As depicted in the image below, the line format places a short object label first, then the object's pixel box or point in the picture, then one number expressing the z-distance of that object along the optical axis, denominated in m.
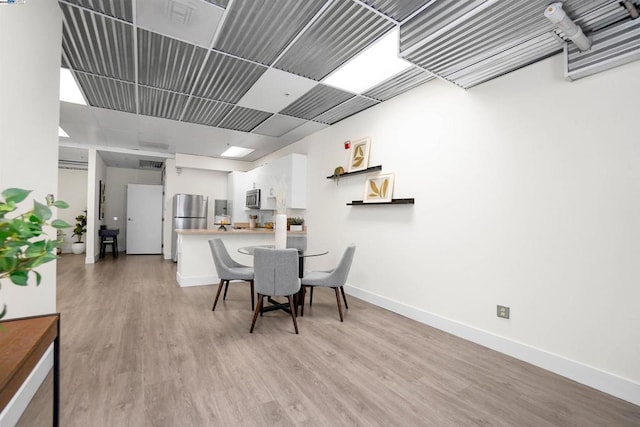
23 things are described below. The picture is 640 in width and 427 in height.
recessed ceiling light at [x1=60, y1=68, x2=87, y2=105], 3.27
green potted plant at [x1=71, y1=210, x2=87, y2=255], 8.09
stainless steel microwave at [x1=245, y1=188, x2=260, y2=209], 6.39
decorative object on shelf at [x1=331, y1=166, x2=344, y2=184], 4.43
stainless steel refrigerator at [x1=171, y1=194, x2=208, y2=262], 7.05
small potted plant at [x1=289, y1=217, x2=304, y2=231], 5.35
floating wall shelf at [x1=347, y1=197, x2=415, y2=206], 3.35
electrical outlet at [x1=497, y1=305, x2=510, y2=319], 2.53
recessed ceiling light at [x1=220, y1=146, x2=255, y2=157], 6.69
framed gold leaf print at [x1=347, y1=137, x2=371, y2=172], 4.05
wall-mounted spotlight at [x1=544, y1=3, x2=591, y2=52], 1.79
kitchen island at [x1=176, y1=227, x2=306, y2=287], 4.67
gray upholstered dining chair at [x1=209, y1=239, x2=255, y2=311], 3.43
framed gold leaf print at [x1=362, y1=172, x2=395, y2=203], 3.67
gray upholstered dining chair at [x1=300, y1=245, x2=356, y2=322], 3.27
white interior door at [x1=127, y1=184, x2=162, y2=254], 8.44
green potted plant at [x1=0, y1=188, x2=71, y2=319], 0.72
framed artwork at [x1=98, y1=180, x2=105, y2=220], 7.44
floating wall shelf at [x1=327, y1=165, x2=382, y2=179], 3.81
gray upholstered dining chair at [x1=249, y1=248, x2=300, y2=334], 2.79
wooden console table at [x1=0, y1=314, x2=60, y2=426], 0.85
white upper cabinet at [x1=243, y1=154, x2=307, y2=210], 5.41
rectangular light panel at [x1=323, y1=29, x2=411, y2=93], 2.64
